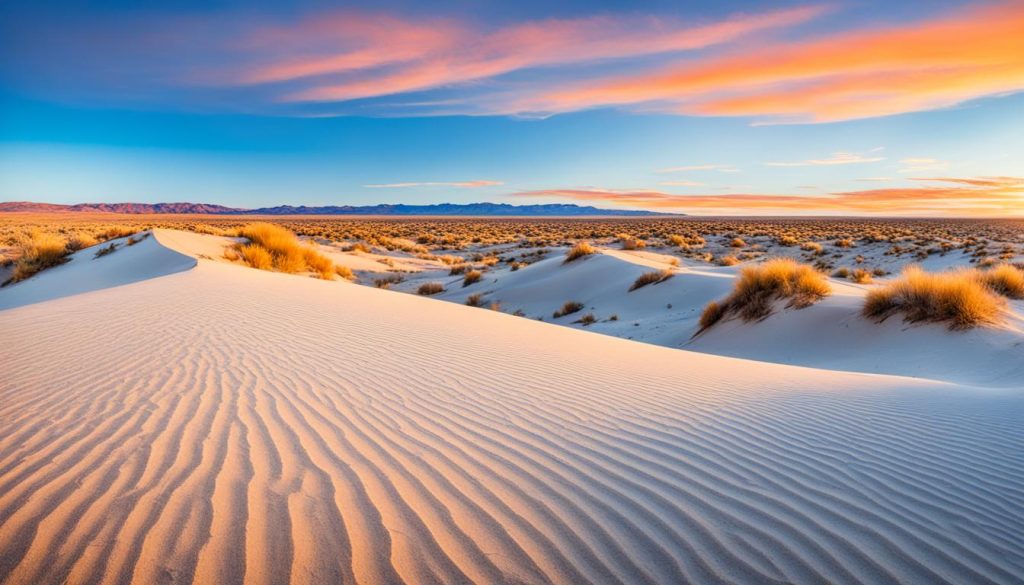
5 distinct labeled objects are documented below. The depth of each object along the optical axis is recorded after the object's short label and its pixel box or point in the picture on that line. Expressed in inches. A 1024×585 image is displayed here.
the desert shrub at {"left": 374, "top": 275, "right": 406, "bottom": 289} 716.2
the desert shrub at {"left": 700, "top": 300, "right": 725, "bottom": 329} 407.5
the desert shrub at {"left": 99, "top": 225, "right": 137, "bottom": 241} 912.9
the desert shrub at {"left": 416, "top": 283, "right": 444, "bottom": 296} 664.4
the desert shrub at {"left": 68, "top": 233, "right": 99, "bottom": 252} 792.9
